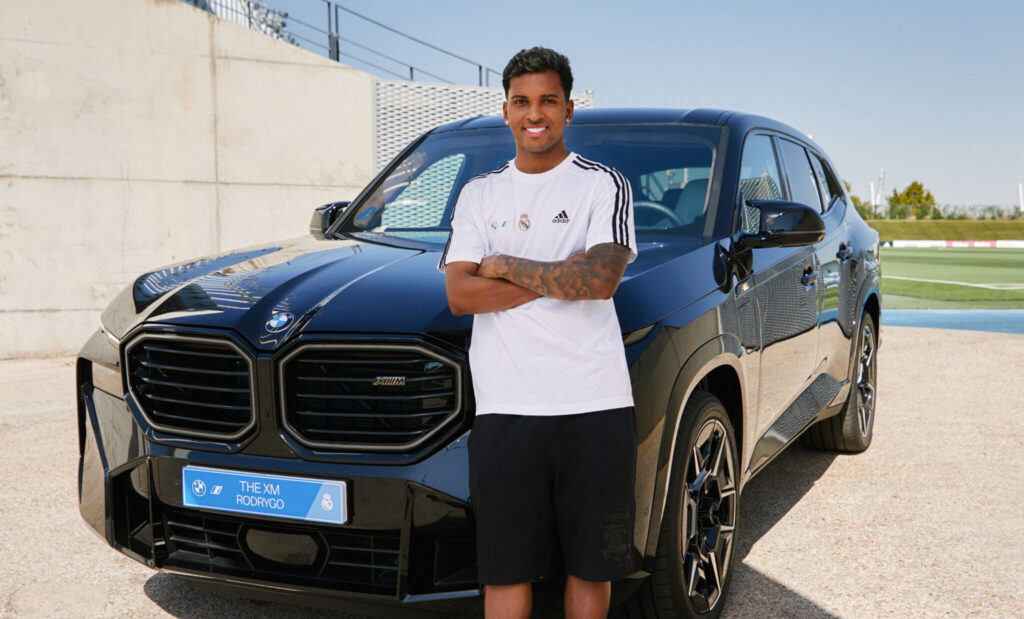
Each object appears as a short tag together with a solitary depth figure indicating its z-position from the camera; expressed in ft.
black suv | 8.25
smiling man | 7.50
